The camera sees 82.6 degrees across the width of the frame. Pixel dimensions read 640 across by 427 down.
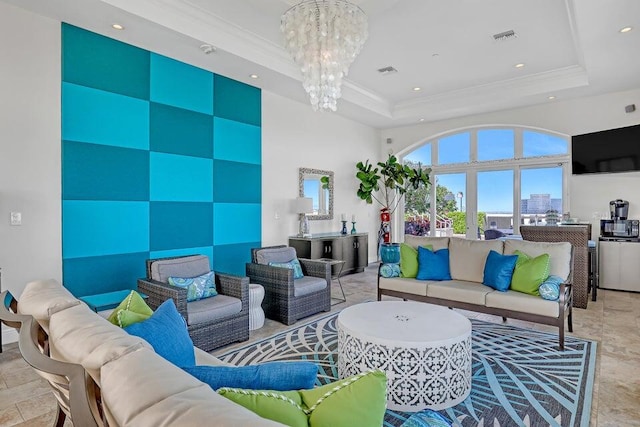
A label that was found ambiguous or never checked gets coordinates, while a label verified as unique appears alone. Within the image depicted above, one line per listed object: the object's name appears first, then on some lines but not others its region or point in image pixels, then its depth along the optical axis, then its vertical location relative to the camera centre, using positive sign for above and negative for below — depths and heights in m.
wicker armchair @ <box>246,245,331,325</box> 3.97 -0.91
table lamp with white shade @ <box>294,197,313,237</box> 6.09 +0.07
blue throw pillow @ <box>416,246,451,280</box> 4.26 -0.61
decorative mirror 6.55 +0.45
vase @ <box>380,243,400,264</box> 7.38 -0.80
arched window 6.67 +0.64
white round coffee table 2.31 -0.95
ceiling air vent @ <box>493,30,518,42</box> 4.46 +2.22
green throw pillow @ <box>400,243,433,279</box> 4.41 -0.58
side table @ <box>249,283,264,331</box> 3.84 -1.00
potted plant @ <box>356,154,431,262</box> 7.66 +0.67
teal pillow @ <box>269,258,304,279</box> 4.37 -0.64
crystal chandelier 3.31 +1.62
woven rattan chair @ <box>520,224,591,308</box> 4.67 -0.51
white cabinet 5.46 -0.79
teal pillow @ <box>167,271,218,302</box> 3.38 -0.68
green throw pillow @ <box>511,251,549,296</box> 3.52 -0.60
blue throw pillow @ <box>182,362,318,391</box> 1.10 -0.50
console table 6.10 -0.62
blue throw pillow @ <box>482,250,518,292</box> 3.71 -0.60
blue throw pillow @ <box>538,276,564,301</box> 3.36 -0.71
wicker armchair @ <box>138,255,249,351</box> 3.08 -0.82
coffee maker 5.70 +0.08
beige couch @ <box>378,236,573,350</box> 3.38 -0.79
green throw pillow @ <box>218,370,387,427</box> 0.91 -0.49
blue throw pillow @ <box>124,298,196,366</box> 1.49 -0.52
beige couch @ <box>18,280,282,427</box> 0.70 -0.39
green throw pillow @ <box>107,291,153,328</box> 1.63 -0.47
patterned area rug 2.26 -1.24
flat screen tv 5.14 +0.94
